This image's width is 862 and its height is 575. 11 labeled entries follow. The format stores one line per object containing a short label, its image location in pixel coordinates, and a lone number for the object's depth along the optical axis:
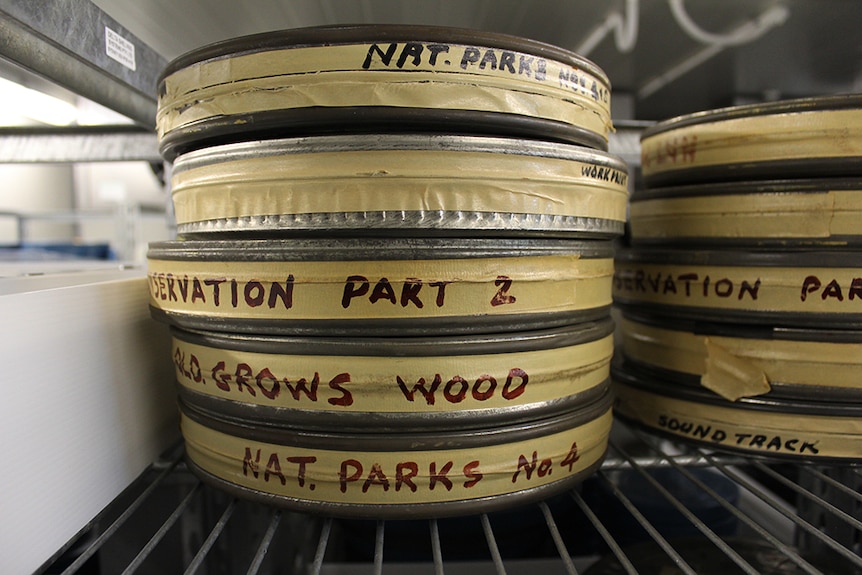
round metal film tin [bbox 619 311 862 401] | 0.61
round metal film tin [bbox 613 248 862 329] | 0.60
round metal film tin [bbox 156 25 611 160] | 0.47
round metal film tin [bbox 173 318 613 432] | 0.48
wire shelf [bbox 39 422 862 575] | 0.72
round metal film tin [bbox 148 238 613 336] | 0.47
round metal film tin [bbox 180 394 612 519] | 0.50
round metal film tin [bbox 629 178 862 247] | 0.60
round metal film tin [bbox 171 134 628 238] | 0.47
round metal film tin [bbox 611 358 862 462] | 0.62
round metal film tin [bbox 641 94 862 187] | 0.60
